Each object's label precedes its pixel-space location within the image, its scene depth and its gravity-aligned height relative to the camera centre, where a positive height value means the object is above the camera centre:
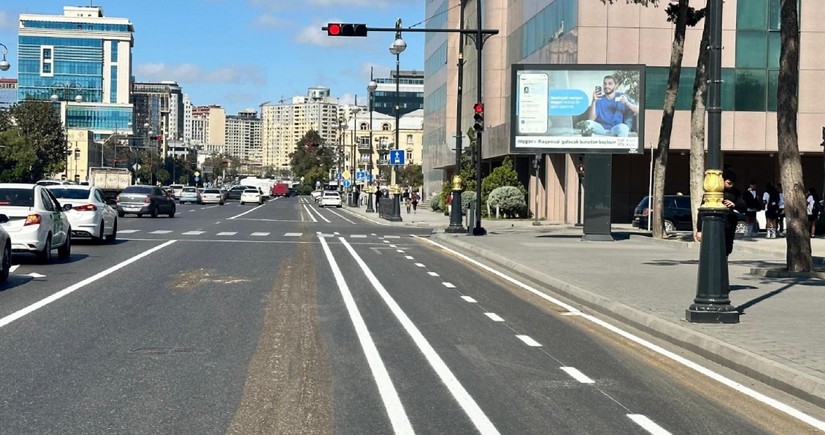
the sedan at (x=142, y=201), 48.78 -1.05
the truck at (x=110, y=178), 73.94 -0.04
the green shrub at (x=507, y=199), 56.97 -0.83
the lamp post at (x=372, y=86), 66.38 +5.86
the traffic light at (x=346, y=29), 29.38 +4.18
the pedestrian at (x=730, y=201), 16.31 -0.22
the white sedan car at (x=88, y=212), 27.17 -0.89
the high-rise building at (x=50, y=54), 196.62 +22.47
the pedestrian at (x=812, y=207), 34.94 -0.63
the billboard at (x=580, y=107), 34.00 +2.45
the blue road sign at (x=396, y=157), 67.44 +1.53
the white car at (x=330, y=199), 95.00 -1.63
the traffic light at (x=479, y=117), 34.16 +2.10
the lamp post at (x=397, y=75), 40.44 +4.97
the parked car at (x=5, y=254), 16.95 -1.23
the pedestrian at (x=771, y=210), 35.41 -0.76
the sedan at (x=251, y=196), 96.14 -1.47
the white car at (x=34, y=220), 20.45 -0.85
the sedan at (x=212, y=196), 93.62 -1.49
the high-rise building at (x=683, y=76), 48.91 +5.08
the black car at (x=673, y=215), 42.69 -1.17
